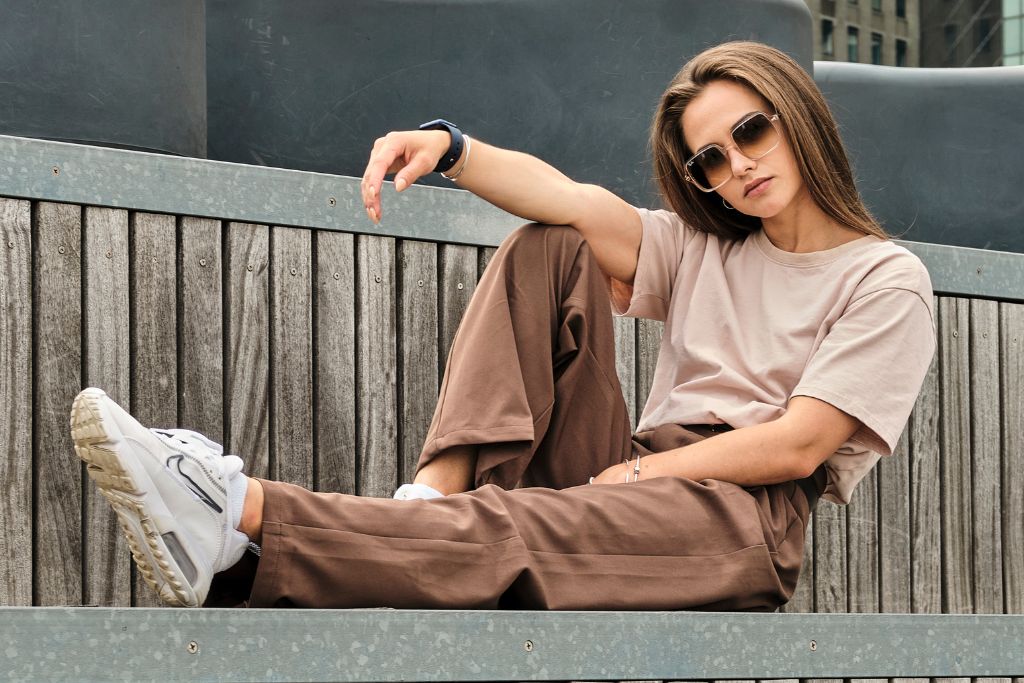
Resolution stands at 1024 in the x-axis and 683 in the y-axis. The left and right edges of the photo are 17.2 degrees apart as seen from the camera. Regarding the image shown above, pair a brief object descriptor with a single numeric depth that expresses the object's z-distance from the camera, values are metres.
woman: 3.76
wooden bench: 4.14
